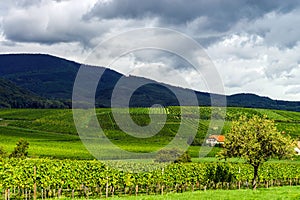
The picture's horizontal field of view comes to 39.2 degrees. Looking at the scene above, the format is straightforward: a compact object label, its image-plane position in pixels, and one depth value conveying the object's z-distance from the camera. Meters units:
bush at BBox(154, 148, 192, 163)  83.94
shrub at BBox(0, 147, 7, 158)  81.85
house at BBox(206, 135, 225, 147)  142.75
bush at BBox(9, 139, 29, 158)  88.50
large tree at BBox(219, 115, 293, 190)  50.44
